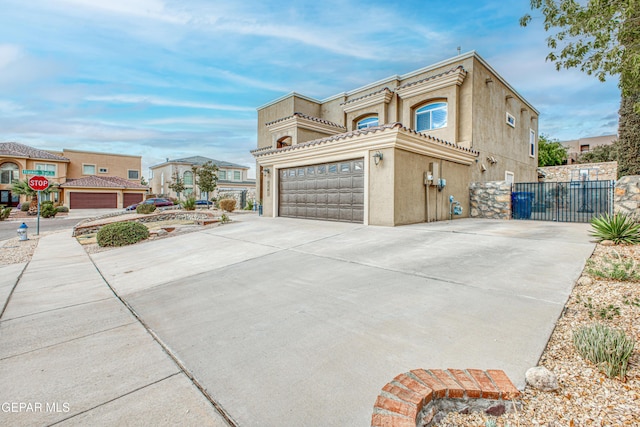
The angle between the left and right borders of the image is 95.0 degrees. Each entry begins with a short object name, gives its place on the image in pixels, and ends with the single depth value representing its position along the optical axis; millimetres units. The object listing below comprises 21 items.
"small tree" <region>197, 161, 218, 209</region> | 26906
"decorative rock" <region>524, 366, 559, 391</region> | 2111
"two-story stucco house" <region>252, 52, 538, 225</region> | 10406
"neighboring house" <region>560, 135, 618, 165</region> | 43144
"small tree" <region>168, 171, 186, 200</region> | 33125
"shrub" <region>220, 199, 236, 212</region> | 22125
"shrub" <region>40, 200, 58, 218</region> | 25359
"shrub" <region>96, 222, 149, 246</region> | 9961
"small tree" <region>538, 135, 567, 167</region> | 29967
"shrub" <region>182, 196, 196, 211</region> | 22312
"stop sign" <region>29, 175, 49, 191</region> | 13545
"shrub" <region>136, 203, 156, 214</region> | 21062
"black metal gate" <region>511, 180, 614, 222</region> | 12641
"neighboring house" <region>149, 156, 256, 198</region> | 45469
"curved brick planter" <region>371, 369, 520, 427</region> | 1893
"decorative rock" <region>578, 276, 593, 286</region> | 4195
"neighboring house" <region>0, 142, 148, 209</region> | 36188
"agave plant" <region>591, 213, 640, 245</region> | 6266
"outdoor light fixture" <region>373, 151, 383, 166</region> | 10141
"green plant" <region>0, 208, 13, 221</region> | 23412
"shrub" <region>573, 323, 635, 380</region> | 2227
